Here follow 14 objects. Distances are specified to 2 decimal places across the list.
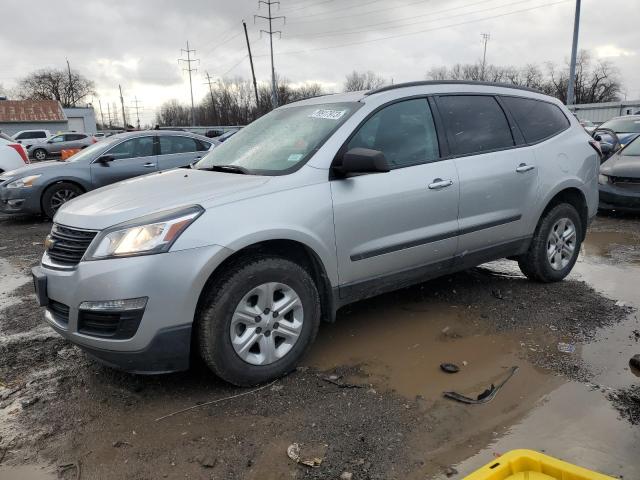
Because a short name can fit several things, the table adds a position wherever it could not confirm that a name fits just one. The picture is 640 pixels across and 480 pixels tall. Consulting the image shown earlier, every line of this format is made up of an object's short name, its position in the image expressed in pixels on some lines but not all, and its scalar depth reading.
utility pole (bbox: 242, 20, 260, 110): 44.97
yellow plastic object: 2.13
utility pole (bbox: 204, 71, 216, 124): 78.04
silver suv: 2.83
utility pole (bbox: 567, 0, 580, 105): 28.02
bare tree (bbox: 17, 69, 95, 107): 83.38
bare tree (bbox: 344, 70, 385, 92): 64.88
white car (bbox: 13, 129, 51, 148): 32.31
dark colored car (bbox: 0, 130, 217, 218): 8.96
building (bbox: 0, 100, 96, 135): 51.34
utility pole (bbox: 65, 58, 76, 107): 84.69
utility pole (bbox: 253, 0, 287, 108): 41.75
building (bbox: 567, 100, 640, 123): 33.41
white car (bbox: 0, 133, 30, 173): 10.61
